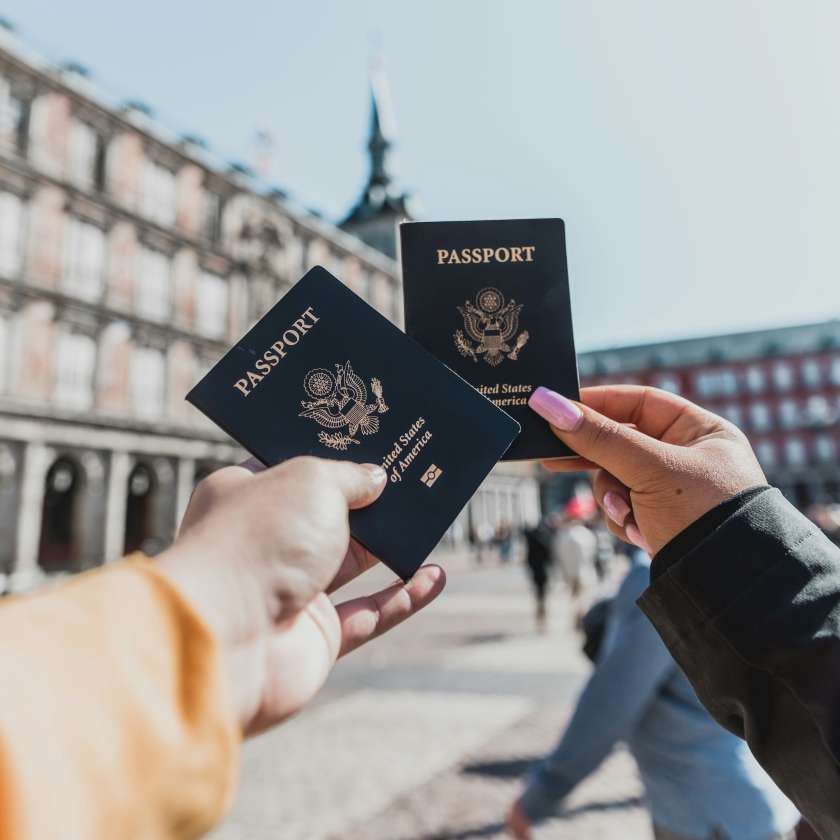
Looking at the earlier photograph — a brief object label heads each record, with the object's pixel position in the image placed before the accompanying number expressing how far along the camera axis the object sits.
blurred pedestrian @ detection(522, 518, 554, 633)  10.14
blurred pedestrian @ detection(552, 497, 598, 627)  10.02
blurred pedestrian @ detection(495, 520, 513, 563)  27.22
